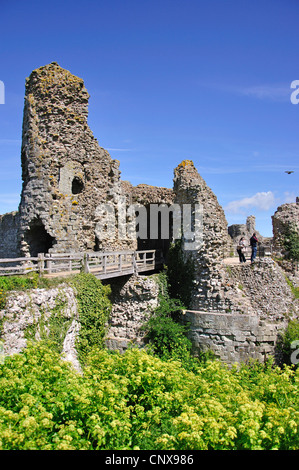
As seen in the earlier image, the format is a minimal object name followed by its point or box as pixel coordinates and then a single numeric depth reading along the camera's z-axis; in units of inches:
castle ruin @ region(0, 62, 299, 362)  567.5
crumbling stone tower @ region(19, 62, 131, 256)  666.8
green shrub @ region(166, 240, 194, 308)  627.5
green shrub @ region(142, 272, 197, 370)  551.8
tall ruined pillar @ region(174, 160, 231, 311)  592.7
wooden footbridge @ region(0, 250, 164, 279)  466.0
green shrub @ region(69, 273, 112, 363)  490.9
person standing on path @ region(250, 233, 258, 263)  631.2
